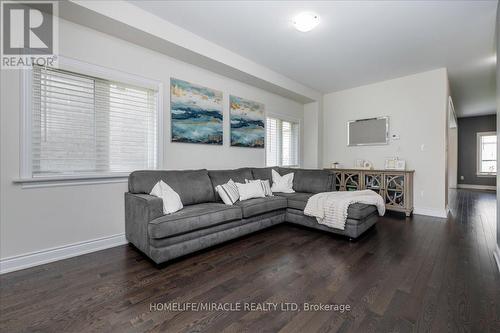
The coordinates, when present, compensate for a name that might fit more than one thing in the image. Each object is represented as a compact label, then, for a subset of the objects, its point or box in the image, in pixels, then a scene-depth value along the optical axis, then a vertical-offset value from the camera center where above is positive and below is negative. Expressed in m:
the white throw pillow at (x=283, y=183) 4.07 -0.31
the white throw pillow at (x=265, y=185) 3.71 -0.33
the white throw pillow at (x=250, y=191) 3.36 -0.38
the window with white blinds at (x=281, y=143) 5.09 +0.55
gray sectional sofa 2.27 -0.57
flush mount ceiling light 2.67 +1.72
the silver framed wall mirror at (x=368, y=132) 4.92 +0.77
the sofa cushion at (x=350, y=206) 2.90 -0.55
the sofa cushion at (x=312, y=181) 3.88 -0.26
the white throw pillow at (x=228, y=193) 3.09 -0.37
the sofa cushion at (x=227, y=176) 3.39 -0.16
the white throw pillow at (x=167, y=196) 2.48 -0.35
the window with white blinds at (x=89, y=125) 2.35 +0.46
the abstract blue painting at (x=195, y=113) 3.36 +0.82
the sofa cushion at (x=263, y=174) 4.10 -0.15
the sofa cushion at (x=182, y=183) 2.74 -0.22
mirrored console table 4.29 -0.36
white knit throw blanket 2.96 -0.53
